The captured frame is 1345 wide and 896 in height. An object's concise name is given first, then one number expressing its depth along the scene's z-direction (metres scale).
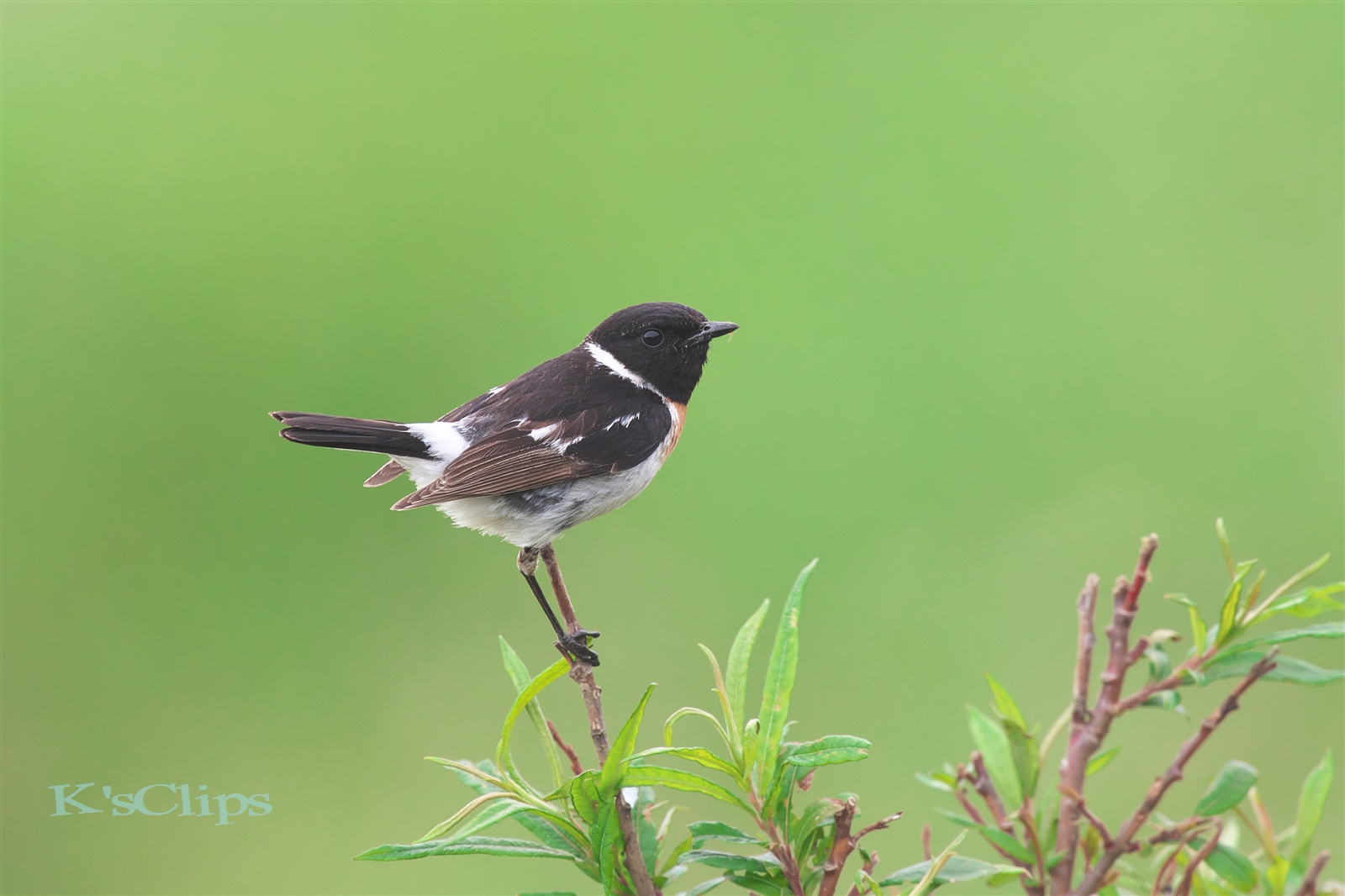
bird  4.80
